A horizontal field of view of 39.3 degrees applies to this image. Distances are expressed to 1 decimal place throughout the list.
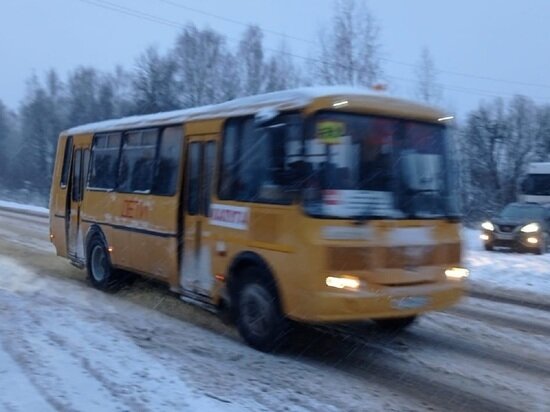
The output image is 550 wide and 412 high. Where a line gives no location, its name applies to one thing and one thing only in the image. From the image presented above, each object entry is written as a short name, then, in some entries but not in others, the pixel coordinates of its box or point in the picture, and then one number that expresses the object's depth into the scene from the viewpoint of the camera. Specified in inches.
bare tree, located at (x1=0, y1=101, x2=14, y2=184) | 3027.6
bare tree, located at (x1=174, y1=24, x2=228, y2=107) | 2065.7
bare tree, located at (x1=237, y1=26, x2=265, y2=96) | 2049.7
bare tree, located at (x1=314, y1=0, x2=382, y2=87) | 1371.8
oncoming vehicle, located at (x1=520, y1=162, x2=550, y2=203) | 1270.9
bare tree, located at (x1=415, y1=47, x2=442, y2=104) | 1517.0
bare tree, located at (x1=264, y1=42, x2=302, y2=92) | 2008.4
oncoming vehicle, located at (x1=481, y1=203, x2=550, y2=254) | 828.0
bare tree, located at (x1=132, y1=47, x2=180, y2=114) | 2020.2
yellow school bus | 303.7
